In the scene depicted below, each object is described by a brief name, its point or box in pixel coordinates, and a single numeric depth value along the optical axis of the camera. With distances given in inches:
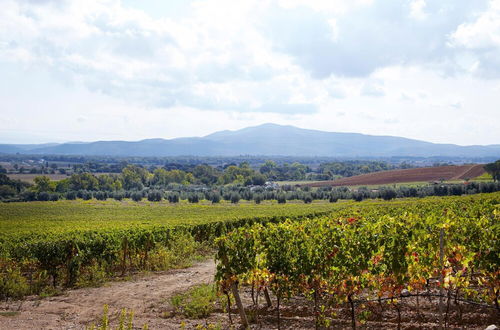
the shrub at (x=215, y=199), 3860.7
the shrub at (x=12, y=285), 542.9
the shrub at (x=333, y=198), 3415.4
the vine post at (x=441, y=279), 275.7
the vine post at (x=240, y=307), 362.0
